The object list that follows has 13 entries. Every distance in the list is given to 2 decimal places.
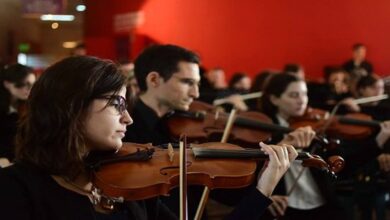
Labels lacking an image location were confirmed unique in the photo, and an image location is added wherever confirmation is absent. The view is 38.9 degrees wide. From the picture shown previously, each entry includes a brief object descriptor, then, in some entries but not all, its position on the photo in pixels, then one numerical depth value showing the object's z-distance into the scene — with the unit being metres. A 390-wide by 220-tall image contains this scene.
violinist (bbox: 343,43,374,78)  5.52
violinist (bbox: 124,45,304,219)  1.86
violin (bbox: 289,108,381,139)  2.67
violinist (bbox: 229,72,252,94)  5.13
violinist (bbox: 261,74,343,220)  2.10
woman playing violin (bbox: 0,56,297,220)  1.04
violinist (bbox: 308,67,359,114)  3.76
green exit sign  5.82
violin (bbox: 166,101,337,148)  2.14
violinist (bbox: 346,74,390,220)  2.71
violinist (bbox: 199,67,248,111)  4.24
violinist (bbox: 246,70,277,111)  4.05
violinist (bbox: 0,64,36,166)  2.74
